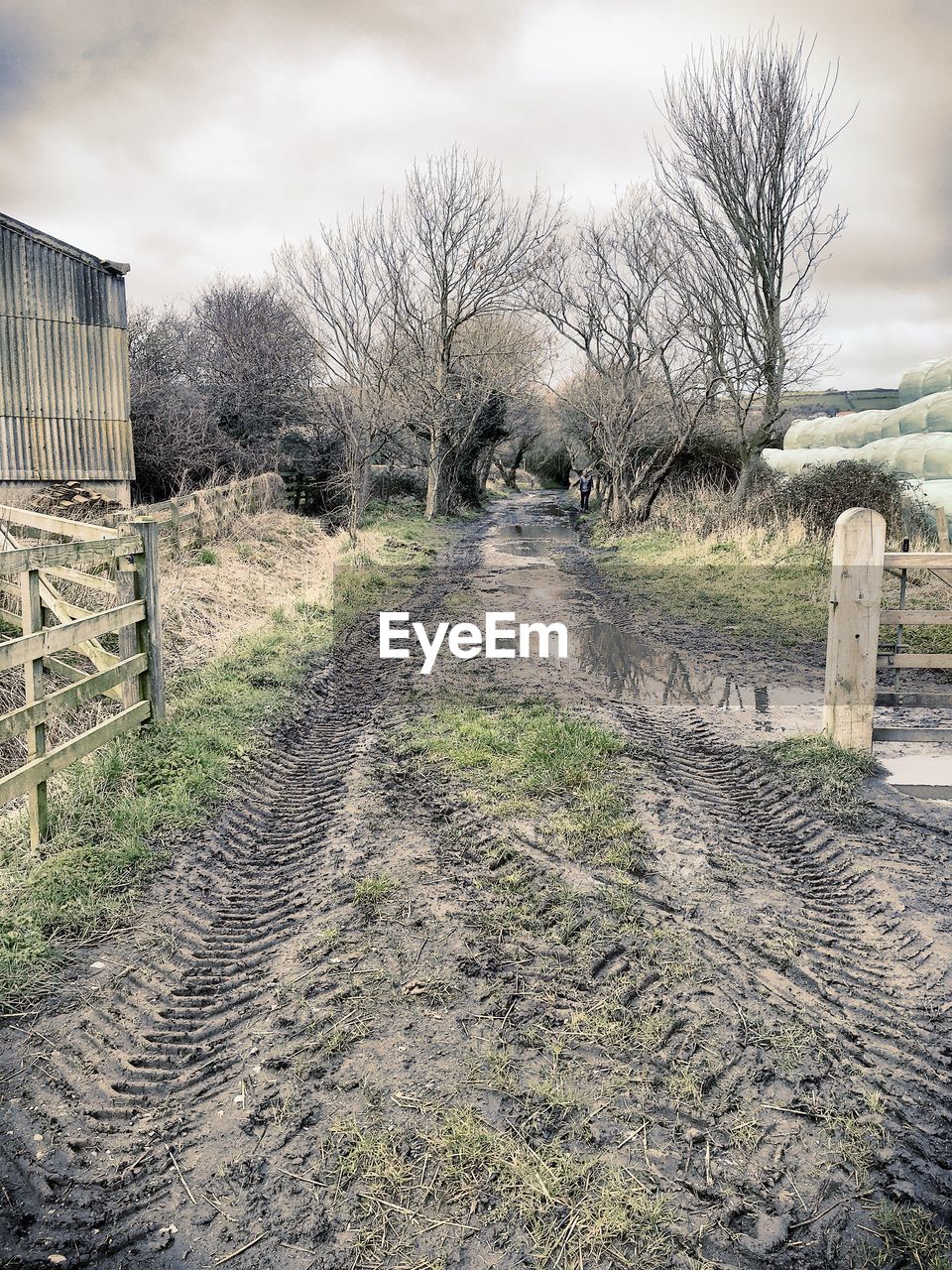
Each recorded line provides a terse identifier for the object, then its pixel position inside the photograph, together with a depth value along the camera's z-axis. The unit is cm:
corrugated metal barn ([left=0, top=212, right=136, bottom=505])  1501
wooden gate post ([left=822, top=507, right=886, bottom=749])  581
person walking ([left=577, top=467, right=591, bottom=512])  3584
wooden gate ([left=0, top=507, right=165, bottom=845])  472
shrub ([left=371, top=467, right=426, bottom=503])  3077
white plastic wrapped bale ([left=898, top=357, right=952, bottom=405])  2384
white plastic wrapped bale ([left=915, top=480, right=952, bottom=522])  1652
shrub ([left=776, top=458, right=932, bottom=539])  1598
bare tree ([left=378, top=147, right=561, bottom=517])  2702
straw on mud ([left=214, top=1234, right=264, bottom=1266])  241
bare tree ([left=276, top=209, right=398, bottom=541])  2359
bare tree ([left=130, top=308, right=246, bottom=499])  1930
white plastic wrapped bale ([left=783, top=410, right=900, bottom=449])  2380
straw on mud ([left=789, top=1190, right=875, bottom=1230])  249
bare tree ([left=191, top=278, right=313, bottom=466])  2384
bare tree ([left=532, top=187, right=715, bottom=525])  2248
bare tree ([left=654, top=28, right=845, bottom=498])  2039
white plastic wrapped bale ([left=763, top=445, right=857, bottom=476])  2222
